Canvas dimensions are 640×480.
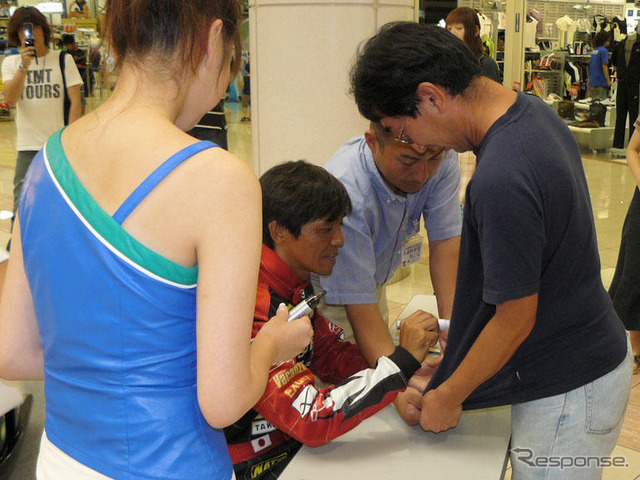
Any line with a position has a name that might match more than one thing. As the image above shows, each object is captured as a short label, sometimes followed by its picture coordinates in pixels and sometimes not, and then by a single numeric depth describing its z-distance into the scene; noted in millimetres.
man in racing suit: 1426
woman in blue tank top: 852
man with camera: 4379
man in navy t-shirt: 1128
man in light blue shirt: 1761
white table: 1400
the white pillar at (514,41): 7527
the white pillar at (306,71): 3682
